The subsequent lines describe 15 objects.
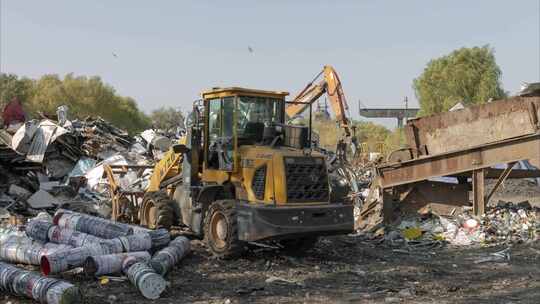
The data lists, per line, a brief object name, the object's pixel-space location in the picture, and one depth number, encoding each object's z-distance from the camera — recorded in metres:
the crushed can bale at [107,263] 7.27
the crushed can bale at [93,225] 8.70
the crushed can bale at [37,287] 6.08
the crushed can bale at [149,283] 6.70
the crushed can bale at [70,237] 8.36
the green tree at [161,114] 70.03
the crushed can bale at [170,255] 7.65
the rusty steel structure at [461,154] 10.95
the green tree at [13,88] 46.94
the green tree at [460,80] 38.06
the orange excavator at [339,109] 16.80
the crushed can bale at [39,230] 8.98
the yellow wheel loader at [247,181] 8.56
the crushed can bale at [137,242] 8.12
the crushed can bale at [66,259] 7.13
